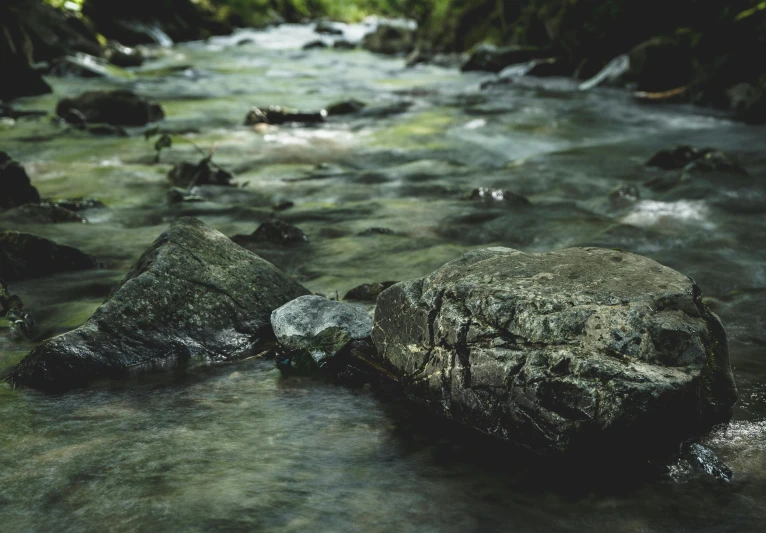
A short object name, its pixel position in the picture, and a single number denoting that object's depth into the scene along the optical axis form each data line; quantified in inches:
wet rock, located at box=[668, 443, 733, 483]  104.8
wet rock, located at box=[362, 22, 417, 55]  1089.4
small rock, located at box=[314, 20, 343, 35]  1365.7
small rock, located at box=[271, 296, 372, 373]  142.9
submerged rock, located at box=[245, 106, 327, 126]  478.9
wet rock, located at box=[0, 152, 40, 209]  258.8
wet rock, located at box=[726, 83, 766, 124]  461.0
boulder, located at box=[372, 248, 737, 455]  104.5
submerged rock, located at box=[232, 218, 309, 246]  232.2
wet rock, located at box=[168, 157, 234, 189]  316.2
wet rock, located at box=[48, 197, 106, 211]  269.7
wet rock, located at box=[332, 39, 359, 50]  1143.6
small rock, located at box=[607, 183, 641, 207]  287.1
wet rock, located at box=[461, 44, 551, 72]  779.4
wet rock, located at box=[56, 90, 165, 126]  460.4
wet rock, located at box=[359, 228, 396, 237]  246.8
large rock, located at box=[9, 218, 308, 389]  135.4
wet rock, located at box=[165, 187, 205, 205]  285.6
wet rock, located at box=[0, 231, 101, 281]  188.4
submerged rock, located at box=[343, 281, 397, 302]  178.4
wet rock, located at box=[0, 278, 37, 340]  158.6
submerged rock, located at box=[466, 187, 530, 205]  291.0
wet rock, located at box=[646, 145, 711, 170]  344.2
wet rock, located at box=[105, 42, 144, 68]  804.6
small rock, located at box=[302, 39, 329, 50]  1092.6
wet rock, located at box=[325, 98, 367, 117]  525.3
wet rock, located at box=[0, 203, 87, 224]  245.9
